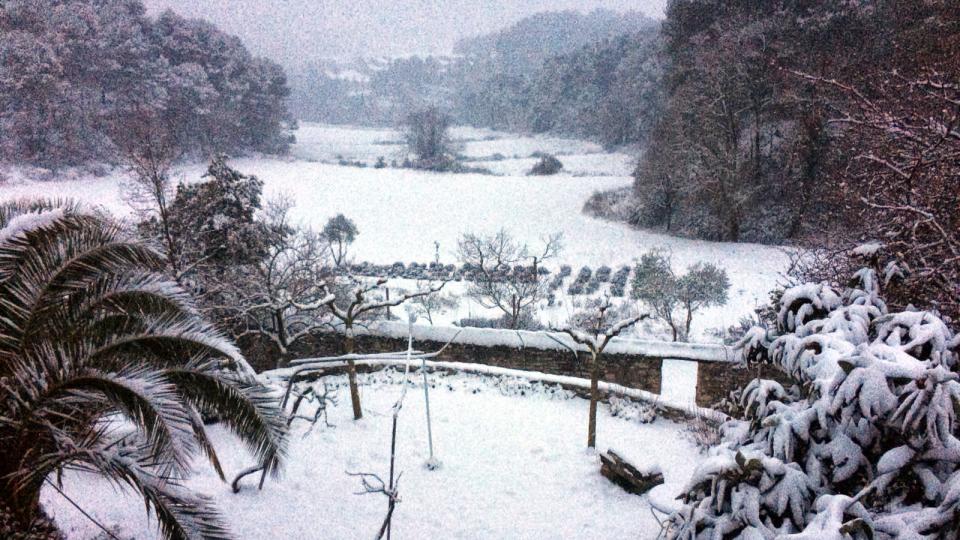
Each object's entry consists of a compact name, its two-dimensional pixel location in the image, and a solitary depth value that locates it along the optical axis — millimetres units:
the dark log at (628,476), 6977
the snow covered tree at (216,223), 13320
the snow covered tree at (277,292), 11062
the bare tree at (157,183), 11881
